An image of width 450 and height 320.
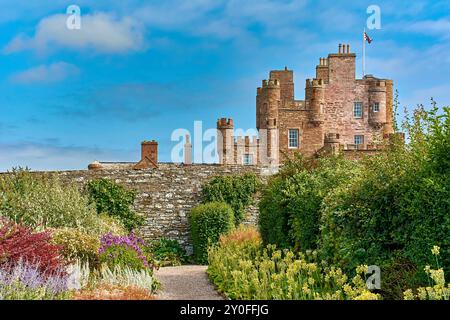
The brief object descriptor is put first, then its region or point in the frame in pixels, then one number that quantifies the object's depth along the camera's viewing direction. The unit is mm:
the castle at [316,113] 45000
